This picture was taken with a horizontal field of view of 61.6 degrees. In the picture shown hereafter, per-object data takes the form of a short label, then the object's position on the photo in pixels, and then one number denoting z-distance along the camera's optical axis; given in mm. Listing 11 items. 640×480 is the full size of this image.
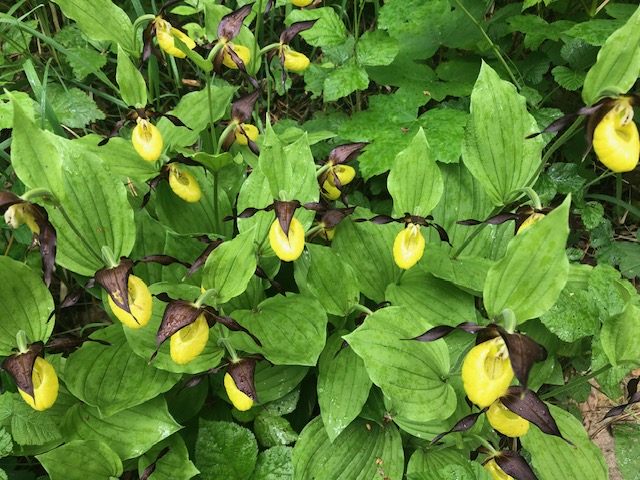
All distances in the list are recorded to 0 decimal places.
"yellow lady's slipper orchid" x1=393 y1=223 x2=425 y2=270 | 411
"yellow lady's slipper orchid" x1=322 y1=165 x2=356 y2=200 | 464
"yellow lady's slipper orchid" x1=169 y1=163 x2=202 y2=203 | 452
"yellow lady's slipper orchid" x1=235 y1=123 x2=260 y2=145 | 492
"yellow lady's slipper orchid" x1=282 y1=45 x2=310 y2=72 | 503
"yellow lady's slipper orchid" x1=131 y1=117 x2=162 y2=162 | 436
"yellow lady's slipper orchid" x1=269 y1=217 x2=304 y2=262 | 384
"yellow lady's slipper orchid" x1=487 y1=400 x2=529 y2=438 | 329
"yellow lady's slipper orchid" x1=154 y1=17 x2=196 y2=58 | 484
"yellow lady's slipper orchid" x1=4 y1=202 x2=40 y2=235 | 305
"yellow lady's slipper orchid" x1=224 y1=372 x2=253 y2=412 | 354
